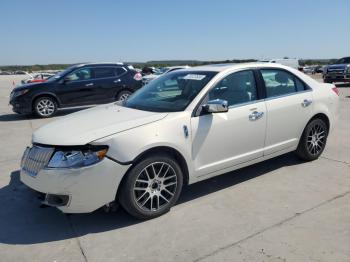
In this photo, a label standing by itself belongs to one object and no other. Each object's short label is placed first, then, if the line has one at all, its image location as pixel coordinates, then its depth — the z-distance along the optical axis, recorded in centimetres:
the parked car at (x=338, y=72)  2138
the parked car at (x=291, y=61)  2998
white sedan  370
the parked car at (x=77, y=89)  1177
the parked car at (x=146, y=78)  2044
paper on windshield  475
